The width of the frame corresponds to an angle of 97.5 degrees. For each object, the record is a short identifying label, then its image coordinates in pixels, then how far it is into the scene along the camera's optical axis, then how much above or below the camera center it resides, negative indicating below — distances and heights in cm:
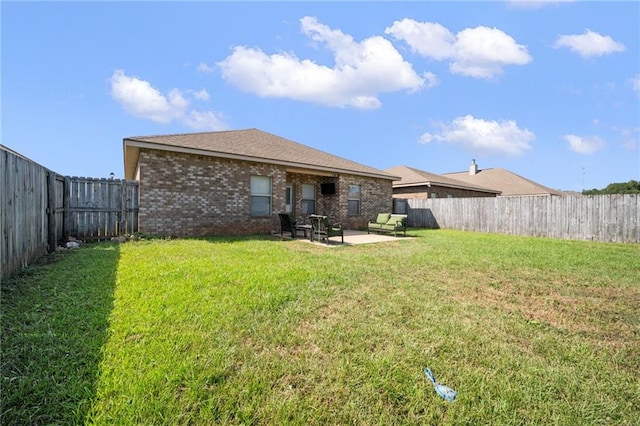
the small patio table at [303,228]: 1035 -75
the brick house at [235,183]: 956 +103
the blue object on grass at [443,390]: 204 -136
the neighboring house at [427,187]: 2119 +171
